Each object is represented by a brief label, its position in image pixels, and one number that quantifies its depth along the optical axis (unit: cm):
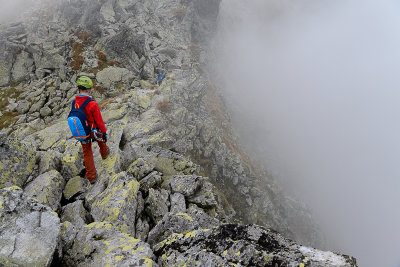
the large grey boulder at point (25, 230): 473
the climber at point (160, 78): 2669
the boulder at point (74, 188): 959
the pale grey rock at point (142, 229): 843
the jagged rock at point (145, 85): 2647
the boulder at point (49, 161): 1043
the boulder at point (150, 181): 1053
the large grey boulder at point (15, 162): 923
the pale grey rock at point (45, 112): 2348
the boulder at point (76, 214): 816
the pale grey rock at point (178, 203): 1040
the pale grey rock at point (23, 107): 2455
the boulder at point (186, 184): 1177
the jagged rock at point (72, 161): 1065
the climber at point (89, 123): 915
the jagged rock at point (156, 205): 950
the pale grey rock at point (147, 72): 2863
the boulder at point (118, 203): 820
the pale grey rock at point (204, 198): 1186
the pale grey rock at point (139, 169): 1177
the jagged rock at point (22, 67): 2907
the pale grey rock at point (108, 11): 3516
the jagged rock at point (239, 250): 468
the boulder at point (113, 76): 2647
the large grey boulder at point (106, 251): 548
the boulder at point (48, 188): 872
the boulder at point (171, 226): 757
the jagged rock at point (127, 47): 2962
